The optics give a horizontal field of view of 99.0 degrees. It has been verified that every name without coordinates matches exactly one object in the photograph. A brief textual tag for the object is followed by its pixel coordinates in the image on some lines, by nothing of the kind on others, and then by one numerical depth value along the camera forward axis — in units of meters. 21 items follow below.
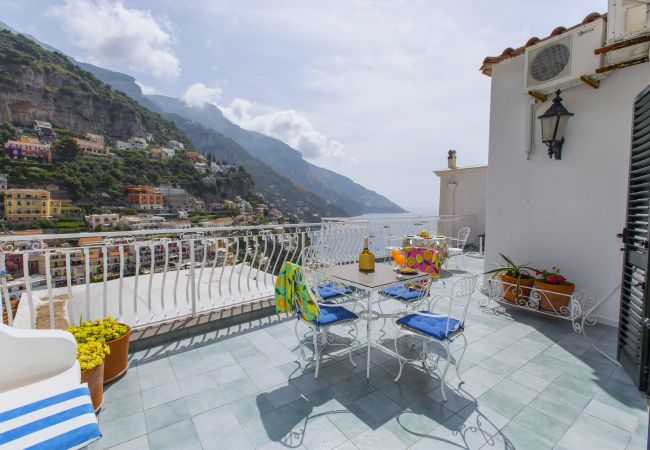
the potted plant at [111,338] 2.28
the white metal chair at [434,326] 2.22
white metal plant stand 3.45
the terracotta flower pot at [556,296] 3.61
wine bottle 3.04
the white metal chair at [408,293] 3.12
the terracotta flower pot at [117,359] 2.37
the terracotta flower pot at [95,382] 1.89
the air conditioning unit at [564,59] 3.33
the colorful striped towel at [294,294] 2.33
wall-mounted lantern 3.66
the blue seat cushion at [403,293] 3.14
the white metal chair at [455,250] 6.22
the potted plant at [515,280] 3.98
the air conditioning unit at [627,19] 2.66
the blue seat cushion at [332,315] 2.44
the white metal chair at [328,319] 2.44
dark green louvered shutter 2.25
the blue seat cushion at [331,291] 3.16
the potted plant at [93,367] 1.90
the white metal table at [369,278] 2.50
